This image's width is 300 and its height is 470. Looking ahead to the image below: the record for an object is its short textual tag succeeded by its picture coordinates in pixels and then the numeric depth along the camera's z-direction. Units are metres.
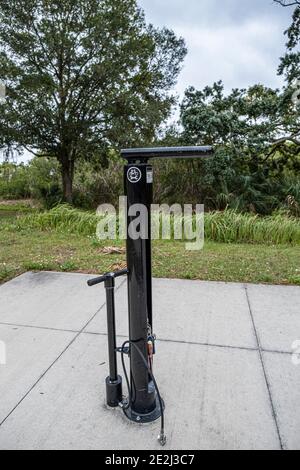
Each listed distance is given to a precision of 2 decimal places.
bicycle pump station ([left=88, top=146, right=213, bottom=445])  1.69
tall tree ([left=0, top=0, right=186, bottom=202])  8.69
